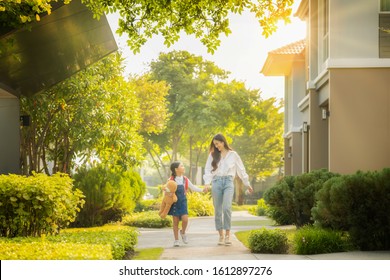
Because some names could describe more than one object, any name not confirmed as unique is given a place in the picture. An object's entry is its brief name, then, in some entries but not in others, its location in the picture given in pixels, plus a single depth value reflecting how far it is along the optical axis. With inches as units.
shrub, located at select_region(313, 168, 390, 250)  345.7
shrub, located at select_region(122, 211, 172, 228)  550.0
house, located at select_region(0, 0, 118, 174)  387.2
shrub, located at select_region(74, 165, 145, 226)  561.6
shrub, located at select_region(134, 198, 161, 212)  713.0
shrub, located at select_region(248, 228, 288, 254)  346.9
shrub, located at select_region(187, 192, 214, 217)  694.5
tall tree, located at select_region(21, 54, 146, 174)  520.1
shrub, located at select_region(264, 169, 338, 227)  461.4
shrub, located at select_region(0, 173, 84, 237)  356.2
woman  380.8
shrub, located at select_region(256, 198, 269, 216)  726.4
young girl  394.3
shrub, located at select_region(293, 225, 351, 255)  345.7
